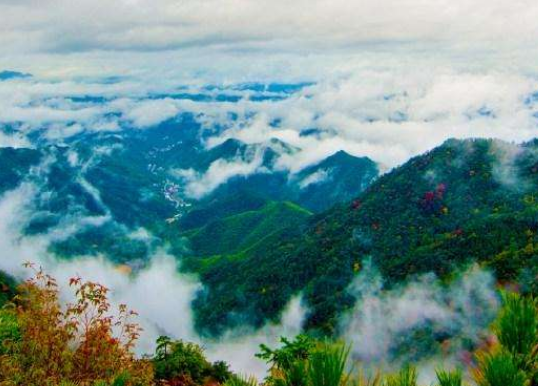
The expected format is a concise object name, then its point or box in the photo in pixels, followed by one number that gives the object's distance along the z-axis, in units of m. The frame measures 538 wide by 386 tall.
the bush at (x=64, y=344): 15.70
